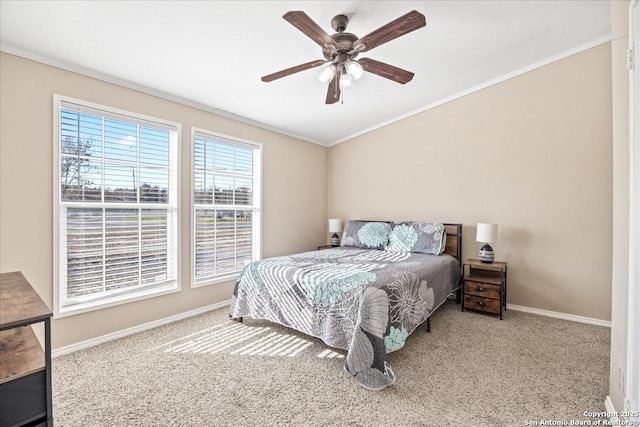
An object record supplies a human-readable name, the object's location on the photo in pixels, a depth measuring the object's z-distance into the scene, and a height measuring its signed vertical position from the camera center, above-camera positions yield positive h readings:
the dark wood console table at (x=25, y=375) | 1.07 -0.62
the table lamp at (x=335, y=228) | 4.91 -0.27
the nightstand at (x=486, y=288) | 3.26 -0.88
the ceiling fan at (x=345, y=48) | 1.77 +1.16
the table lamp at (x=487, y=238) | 3.38 -0.30
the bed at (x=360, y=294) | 2.12 -0.73
